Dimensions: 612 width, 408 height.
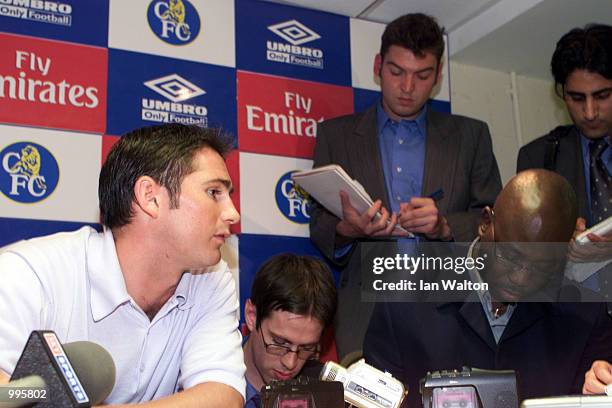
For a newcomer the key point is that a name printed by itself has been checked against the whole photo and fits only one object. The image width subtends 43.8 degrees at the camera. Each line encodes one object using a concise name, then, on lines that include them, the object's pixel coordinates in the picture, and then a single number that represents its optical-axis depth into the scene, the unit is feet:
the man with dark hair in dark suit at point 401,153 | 10.37
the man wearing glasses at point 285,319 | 8.21
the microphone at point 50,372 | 2.81
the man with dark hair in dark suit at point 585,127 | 9.62
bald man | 6.47
